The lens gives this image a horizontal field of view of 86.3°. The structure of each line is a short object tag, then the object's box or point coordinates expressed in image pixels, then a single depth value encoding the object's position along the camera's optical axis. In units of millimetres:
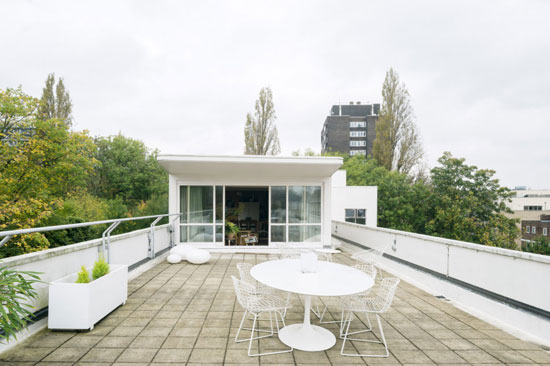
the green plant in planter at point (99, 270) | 3705
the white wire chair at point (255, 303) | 2938
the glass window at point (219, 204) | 9078
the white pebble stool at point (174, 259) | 7023
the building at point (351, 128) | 55312
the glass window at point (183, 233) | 8945
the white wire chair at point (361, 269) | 3735
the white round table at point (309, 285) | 2887
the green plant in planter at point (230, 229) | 9539
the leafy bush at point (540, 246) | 9609
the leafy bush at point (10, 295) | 1848
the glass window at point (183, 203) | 8992
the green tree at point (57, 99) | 21906
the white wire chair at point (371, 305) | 2955
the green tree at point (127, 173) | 22875
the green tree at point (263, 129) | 23734
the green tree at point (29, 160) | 6941
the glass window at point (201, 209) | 9047
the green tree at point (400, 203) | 20141
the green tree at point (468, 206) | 16906
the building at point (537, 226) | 34228
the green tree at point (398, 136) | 26406
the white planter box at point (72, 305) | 3213
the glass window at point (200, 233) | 9000
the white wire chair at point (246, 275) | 3629
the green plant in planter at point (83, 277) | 3457
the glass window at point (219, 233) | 9047
